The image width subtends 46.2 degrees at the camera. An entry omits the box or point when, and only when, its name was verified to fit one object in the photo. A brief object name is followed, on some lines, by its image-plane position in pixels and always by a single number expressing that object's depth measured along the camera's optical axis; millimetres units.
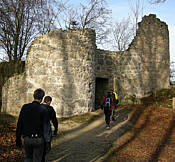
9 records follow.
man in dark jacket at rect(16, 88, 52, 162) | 3430
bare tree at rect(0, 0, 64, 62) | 13891
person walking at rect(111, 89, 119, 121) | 9258
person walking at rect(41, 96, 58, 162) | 4336
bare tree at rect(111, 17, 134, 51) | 27728
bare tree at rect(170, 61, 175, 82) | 20531
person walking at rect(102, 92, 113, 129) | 8141
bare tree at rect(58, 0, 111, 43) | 19094
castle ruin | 10141
